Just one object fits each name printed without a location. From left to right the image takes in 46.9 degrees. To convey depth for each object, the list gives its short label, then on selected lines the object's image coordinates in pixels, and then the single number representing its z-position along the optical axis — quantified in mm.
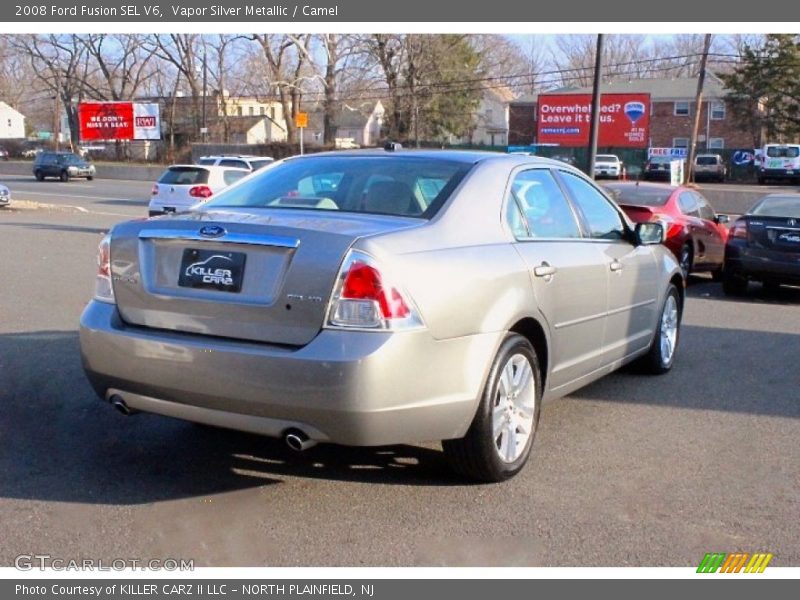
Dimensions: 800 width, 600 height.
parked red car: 12594
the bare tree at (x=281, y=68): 60156
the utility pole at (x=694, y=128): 44656
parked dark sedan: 11414
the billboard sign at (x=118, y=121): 67875
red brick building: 66375
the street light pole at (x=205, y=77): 71906
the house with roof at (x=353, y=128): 81188
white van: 48688
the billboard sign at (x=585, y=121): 56125
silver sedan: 3957
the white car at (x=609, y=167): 49625
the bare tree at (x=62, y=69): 77000
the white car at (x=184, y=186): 19484
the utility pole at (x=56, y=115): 77500
